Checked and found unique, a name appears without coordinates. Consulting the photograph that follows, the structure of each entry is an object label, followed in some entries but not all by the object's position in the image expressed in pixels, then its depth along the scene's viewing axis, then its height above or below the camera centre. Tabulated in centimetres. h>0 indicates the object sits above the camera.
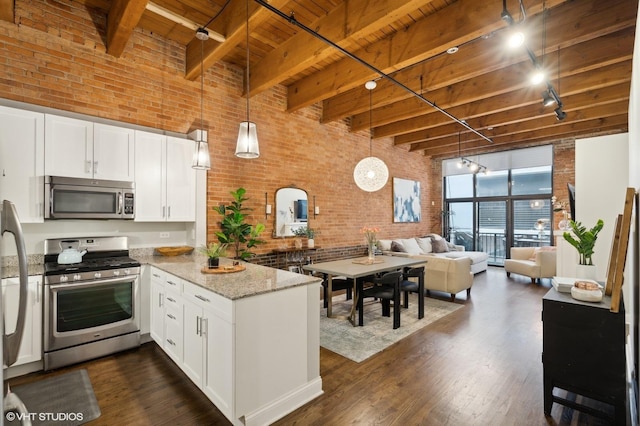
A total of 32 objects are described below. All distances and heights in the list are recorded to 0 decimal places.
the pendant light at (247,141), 269 +62
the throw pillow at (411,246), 713 -71
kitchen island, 213 -92
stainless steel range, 290 -86
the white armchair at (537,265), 662 -106
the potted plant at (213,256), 294 -39
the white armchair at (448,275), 525 -102
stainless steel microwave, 308 +16
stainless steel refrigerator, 99 -31
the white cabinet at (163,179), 365 +43
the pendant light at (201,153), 321 +62
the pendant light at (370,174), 532 +69
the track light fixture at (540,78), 241 +142
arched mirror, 520 +7
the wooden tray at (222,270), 282 -50
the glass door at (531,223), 779 -20
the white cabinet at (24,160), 287 +50
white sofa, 691 -80
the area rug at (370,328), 345 -144
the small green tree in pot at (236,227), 421 -17
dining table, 400 -71
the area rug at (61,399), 228 -146
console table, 515 -69
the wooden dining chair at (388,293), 403 -102
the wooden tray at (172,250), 388 -45
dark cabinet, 207 -93
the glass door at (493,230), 859 -40
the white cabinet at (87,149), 310 +67
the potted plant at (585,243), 259 -23
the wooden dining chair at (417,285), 444 -99
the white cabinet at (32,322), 277 -97
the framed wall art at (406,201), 783 +37
